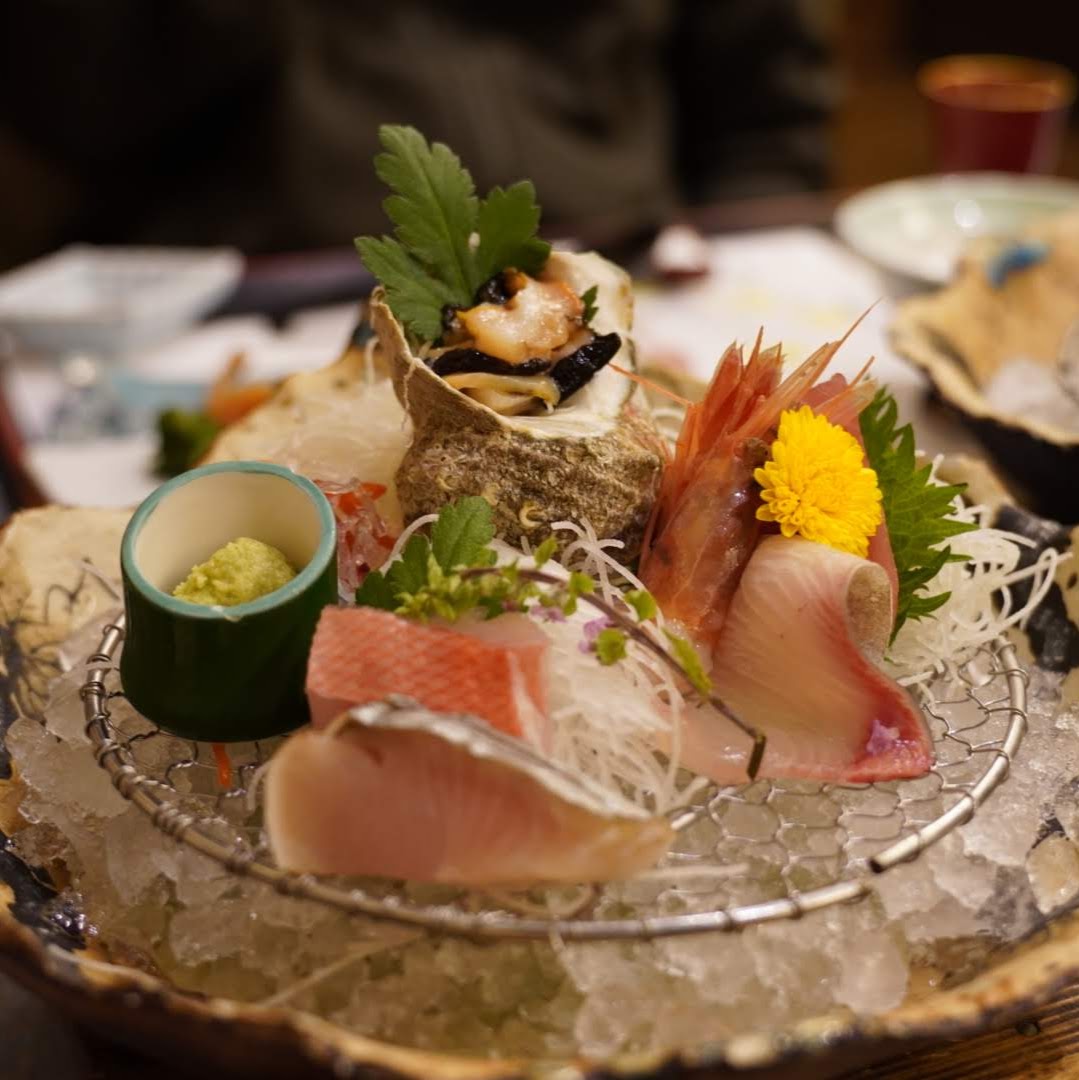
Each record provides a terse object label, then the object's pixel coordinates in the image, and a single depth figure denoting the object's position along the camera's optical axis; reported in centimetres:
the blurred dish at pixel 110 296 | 63
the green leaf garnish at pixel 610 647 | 27
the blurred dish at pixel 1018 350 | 43
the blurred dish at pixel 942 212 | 69
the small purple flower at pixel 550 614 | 28
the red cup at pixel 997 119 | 75
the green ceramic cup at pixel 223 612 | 27
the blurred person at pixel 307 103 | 80
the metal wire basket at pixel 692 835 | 25
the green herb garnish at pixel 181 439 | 51
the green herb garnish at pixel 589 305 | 33
